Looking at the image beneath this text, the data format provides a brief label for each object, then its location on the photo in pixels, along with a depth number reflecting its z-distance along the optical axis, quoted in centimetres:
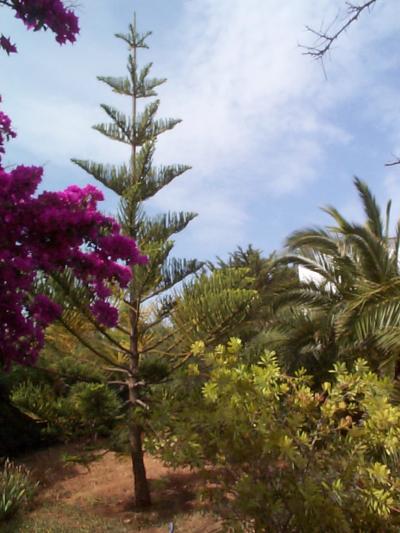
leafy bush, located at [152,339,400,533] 346
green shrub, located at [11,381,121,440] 794
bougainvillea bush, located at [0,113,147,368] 379
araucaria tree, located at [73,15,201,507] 845
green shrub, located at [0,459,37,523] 672
